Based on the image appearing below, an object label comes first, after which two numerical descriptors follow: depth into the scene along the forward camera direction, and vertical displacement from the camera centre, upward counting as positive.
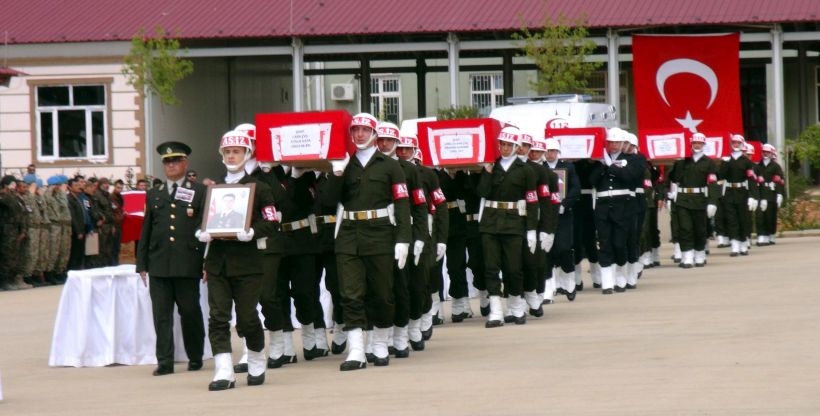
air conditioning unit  62.03 +4.81
